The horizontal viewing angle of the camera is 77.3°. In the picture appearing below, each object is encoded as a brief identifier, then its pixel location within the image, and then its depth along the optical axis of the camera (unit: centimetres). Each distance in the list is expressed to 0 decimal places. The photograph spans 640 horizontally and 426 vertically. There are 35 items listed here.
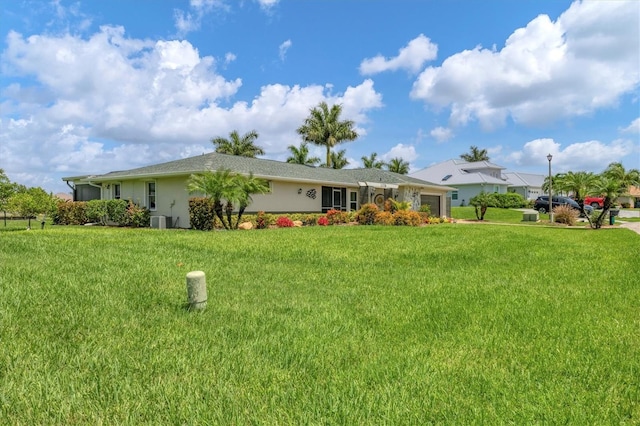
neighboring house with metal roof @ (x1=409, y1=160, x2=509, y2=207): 4981
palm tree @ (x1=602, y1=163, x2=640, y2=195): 2112
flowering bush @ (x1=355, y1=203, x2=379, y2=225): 2334
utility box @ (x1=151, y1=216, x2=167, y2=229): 1917
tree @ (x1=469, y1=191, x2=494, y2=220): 3173
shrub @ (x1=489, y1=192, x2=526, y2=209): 4453
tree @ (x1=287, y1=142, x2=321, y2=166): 4478
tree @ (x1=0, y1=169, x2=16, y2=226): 1839
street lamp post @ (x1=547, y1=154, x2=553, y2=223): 2936
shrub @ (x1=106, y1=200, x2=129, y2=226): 2078
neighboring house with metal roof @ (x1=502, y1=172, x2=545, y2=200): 5879
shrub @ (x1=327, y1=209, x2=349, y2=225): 2316
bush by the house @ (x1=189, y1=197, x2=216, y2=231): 1758
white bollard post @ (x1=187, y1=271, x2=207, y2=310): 519
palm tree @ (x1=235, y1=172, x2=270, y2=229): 1743
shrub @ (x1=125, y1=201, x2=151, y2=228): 2045
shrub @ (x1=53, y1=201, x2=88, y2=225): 2259
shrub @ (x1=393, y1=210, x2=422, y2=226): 2247
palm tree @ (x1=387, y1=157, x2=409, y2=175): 5153
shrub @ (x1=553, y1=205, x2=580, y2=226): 2750
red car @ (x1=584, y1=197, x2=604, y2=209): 4350
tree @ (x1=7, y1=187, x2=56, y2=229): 1770
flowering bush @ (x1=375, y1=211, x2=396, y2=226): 2267
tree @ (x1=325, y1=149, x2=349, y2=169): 4619
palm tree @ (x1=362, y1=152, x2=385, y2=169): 5034
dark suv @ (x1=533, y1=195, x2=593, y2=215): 3970
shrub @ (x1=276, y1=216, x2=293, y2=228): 2073
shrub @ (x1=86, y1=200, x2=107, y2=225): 2127
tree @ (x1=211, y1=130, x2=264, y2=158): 4503
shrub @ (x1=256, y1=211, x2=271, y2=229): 2000
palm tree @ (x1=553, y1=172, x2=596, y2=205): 2214
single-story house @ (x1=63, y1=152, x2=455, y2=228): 2045
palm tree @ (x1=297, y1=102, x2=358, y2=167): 4438
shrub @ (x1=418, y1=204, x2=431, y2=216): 2810
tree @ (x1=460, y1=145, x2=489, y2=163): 7511
